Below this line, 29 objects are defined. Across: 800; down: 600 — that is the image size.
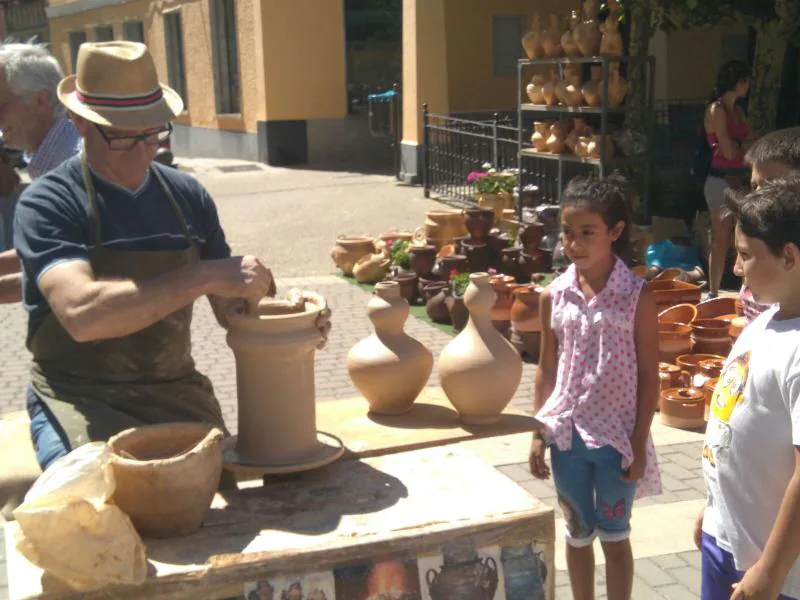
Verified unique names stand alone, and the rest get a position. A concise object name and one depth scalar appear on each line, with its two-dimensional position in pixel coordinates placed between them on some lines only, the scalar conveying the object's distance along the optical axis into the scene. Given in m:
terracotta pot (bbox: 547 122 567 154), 9.73
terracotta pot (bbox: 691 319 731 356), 5.98
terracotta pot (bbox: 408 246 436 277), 8.51
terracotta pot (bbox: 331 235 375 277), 9.71
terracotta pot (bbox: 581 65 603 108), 9.18
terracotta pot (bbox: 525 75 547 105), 10.09
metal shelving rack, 9.01
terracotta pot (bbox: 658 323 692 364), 6.02
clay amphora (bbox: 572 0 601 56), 9.23
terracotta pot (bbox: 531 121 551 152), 10.02
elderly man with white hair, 3.82
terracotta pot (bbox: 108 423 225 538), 2.37
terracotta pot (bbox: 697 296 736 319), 6.46
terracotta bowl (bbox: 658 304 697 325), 6.42
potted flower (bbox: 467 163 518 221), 11.01
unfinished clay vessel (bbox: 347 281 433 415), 3.38
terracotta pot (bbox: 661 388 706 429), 5.35
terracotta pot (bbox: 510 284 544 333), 6.55
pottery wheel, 2.75
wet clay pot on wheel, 2.68
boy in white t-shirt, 2.18
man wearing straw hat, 2.80
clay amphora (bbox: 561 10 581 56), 9.47
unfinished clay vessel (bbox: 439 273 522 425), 3.27
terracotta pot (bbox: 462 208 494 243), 8.46
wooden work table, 2.37
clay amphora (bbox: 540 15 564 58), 9.79
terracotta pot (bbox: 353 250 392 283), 9.28
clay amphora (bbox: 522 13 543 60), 10.04
